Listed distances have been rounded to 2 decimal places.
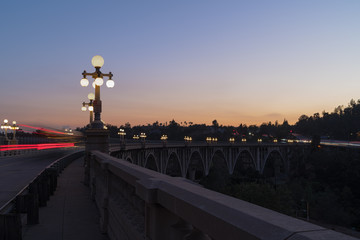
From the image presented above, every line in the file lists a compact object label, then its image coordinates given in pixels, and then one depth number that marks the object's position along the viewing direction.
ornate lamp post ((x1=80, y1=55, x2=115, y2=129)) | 12.38
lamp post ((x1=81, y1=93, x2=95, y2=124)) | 19.03
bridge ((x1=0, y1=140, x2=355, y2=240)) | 1.59
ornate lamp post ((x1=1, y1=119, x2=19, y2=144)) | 42.43
